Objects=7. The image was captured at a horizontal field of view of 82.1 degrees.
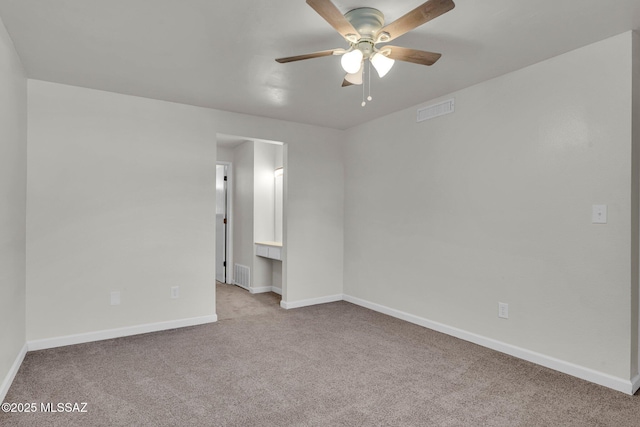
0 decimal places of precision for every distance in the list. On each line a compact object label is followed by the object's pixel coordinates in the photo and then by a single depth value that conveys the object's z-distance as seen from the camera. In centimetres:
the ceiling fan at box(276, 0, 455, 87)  185
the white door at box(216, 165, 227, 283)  632
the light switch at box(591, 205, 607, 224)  251
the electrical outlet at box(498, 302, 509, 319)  309
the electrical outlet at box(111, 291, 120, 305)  350
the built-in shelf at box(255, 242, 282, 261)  494
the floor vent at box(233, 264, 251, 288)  566
